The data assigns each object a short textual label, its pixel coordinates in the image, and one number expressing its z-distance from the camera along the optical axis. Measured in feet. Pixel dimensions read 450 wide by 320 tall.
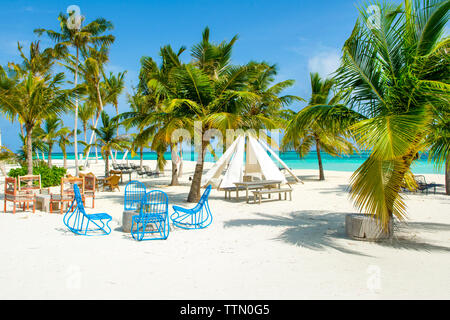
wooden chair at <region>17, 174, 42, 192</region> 31.02
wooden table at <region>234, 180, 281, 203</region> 37.00
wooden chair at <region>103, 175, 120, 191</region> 45.07
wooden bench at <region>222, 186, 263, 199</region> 38.28
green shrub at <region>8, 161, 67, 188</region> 46.92
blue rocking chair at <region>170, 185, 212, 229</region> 23.61
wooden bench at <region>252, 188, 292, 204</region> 34.69
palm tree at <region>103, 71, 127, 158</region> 80.08
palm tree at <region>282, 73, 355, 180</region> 58.65
